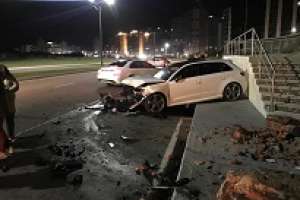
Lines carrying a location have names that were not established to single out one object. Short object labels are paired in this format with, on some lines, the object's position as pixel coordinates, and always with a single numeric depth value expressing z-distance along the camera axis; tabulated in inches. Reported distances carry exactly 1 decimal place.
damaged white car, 318.2
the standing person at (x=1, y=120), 174.2
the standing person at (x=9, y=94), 199.4
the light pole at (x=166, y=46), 2846.6
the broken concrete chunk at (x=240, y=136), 191.3
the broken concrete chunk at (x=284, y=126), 192.6
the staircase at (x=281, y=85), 235.9
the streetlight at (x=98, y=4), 757.3
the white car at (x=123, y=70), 512.3
